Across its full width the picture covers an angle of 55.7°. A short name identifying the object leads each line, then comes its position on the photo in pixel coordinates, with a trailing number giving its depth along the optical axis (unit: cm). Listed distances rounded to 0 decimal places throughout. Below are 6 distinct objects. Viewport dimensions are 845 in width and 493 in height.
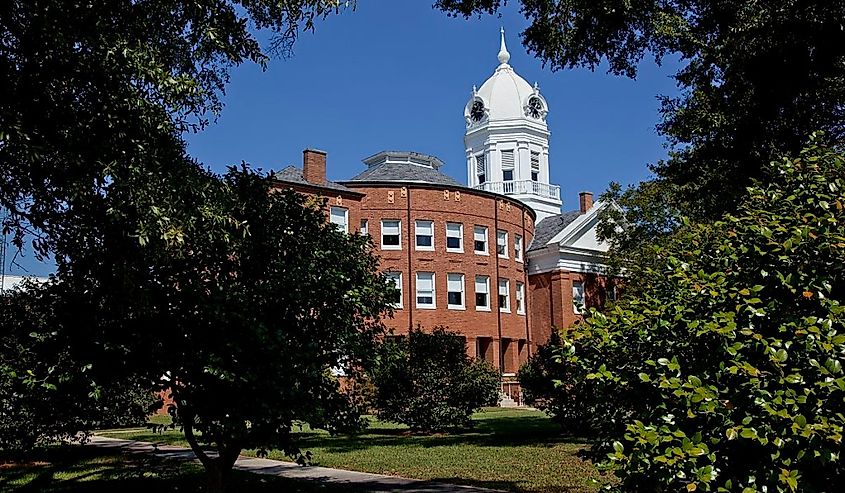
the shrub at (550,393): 1961
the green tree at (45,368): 930
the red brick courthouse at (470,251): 3919
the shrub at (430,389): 2258
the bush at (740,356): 398
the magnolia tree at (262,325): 917
